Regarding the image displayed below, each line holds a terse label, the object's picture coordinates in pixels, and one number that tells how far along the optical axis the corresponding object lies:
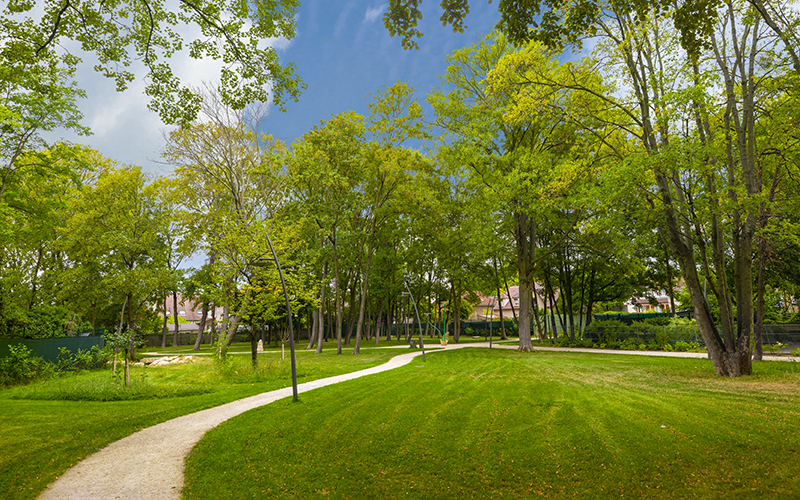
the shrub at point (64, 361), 15.96
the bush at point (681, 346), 21.06
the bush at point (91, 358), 16.92
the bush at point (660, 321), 24.95
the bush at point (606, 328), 24.82
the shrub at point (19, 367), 13.76
